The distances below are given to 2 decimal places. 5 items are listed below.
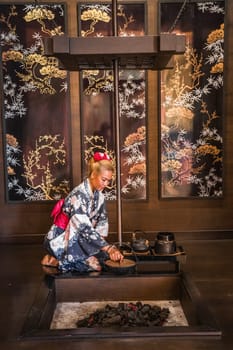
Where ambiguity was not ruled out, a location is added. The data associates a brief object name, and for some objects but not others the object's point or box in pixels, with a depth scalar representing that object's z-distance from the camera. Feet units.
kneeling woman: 9.85
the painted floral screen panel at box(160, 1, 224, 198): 14.64
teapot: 10.50
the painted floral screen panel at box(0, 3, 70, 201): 14.64
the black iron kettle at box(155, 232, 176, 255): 10.40
